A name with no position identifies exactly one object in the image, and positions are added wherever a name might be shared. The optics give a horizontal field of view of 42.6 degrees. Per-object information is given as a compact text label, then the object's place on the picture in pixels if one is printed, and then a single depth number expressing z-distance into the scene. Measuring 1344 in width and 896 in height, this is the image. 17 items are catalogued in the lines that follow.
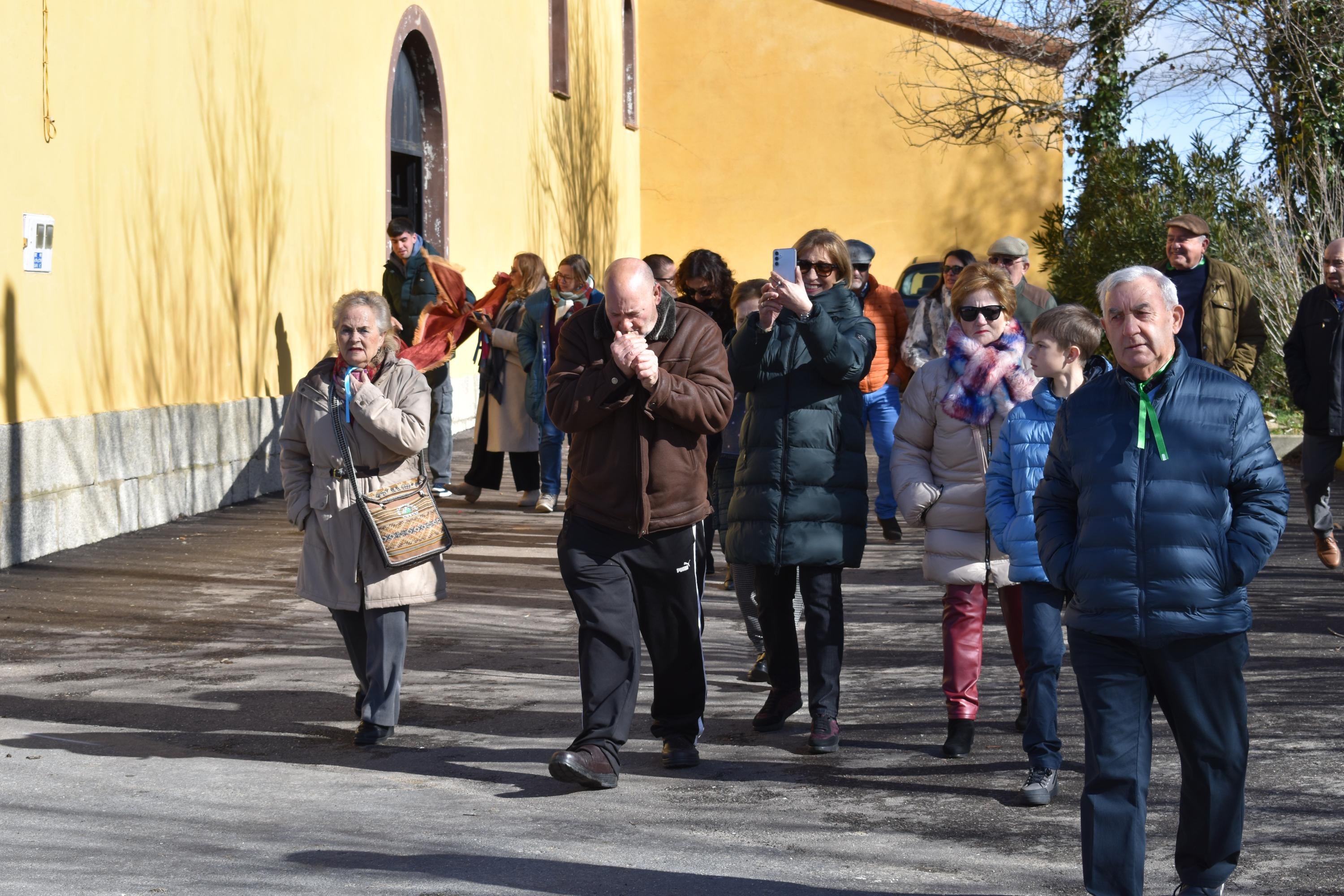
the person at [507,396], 12.89
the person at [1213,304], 9.73
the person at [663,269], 9.54
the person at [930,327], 9.69
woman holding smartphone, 6.11
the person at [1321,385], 9.34
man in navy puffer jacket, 4.11
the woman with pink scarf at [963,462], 6.00
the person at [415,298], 14.25
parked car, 24.94
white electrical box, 10.41
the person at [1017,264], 9.06
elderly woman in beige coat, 6.22
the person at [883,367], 10.04
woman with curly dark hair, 8.80
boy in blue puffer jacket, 5.57
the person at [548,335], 12.09
